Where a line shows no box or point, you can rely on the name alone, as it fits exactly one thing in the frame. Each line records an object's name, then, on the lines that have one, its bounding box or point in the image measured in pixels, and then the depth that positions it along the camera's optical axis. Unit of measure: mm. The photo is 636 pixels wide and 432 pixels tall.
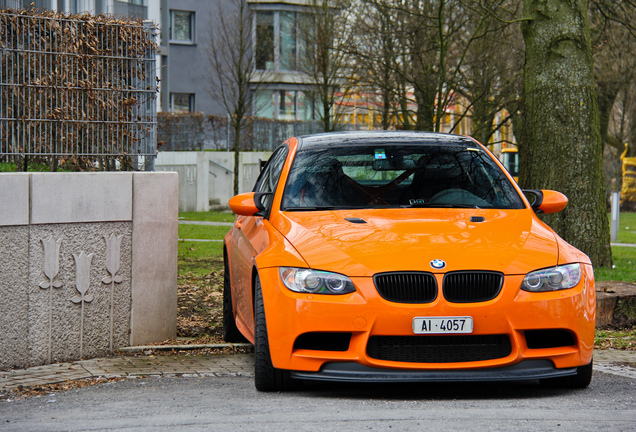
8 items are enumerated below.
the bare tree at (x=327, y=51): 45956
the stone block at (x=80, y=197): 12101
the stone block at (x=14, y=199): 11666
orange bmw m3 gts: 9144
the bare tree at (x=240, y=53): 53532
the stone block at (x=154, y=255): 13145
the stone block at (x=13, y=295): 11743
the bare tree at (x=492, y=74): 38481
